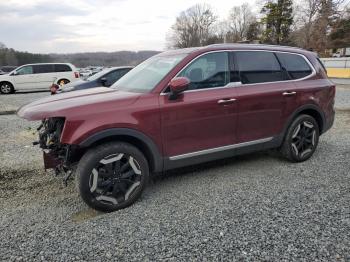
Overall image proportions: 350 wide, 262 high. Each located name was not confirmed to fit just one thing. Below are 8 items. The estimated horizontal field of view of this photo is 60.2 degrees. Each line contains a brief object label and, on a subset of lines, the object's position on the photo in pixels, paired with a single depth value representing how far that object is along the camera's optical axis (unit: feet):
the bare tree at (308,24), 148.45
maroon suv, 10.49
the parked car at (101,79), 29.53
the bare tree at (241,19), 268.45
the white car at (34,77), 58.18
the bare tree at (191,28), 270.87
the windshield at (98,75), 31.53
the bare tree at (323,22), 144.66
